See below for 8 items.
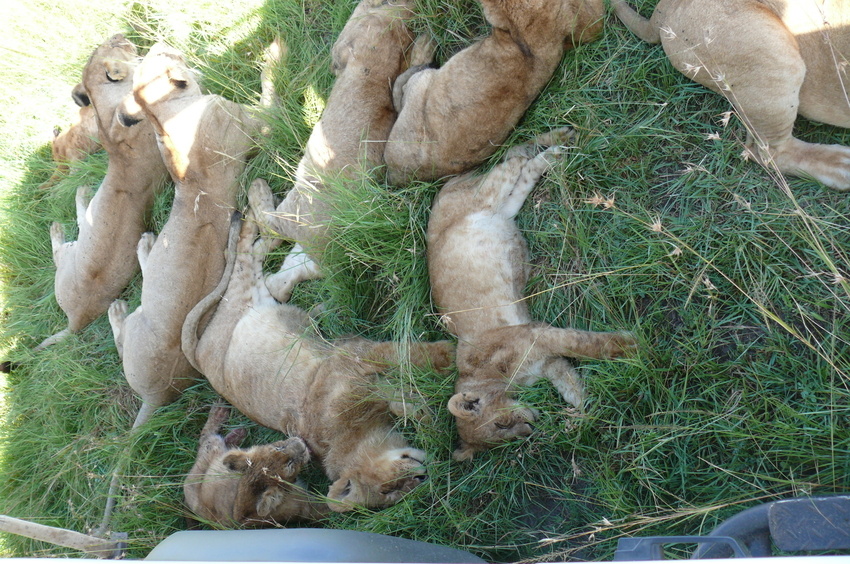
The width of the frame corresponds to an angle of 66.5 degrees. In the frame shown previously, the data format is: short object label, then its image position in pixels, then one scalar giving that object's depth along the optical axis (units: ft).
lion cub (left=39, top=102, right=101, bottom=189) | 17.06
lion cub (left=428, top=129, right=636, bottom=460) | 10.80
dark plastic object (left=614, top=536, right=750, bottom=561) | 6.91
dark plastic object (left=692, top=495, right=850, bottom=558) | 6.95
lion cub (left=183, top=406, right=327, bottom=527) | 11.80
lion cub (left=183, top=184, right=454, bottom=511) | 11.85
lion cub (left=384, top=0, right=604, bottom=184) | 10.57
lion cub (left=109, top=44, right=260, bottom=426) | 14.06
